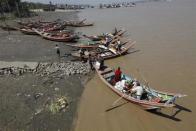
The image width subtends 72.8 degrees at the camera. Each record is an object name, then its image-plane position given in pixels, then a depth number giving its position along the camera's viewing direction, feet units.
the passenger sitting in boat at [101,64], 32.16
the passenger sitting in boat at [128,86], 25.58
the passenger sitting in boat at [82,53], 37.78
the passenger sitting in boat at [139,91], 23.71
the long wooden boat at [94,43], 45.03
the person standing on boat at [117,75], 27.80
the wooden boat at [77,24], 77.15
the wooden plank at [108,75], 29.80
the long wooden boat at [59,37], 51.99
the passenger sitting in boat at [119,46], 41.99
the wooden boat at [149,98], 21.78
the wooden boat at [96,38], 52.38
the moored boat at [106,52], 39.19
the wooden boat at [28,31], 63.11
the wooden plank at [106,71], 30.76
